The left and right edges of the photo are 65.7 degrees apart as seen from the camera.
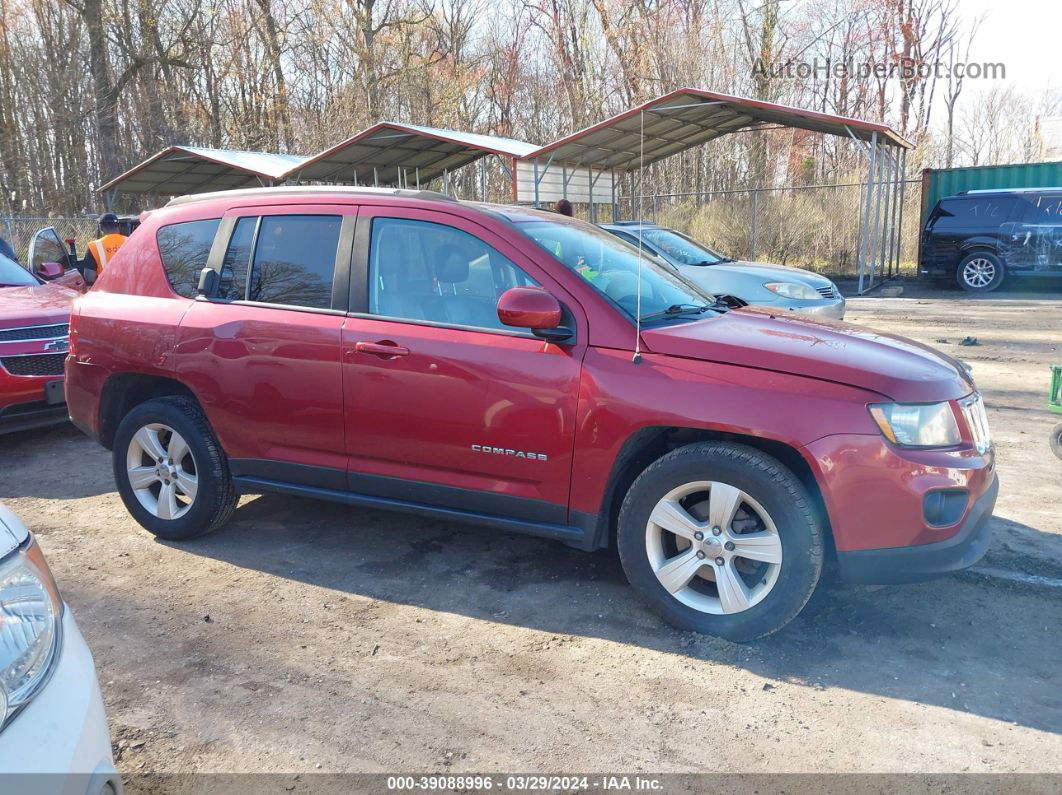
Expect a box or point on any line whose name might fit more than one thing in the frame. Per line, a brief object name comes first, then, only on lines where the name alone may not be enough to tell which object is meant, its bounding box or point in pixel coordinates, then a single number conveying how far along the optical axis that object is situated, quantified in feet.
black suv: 49.62
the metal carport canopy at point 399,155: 59.36
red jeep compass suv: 10.53
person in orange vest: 30.25
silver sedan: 31.04
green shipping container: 57.11
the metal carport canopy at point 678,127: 50.29
